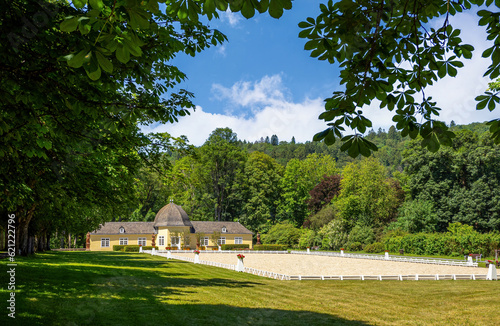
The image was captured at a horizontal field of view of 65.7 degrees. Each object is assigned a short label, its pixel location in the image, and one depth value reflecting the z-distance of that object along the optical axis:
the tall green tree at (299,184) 75.12
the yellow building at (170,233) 63.00
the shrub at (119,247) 62.59
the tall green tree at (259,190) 73.31
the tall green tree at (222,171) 74.38
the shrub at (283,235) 64.12
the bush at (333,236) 55.12
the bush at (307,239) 59.72
